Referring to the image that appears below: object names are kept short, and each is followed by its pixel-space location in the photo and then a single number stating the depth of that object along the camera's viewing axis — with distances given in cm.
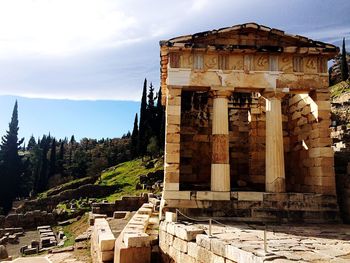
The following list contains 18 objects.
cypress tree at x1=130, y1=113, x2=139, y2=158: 6138
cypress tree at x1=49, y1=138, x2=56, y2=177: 6562
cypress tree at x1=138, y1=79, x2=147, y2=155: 5816
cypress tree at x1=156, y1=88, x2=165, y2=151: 5639
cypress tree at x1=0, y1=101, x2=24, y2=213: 4847
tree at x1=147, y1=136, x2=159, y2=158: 5172
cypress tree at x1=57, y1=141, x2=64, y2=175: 6827
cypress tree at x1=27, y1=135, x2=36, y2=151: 11177
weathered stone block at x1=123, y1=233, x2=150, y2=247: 823
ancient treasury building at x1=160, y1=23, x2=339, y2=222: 1116
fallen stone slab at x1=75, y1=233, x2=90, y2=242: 1428
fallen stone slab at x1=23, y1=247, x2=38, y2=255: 1485
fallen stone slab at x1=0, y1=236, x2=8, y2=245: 1934
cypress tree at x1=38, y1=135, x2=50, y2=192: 6059
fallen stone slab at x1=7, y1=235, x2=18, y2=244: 1990
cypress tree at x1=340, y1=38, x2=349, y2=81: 4672
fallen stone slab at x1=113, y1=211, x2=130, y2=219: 1769
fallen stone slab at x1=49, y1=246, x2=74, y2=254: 1240
